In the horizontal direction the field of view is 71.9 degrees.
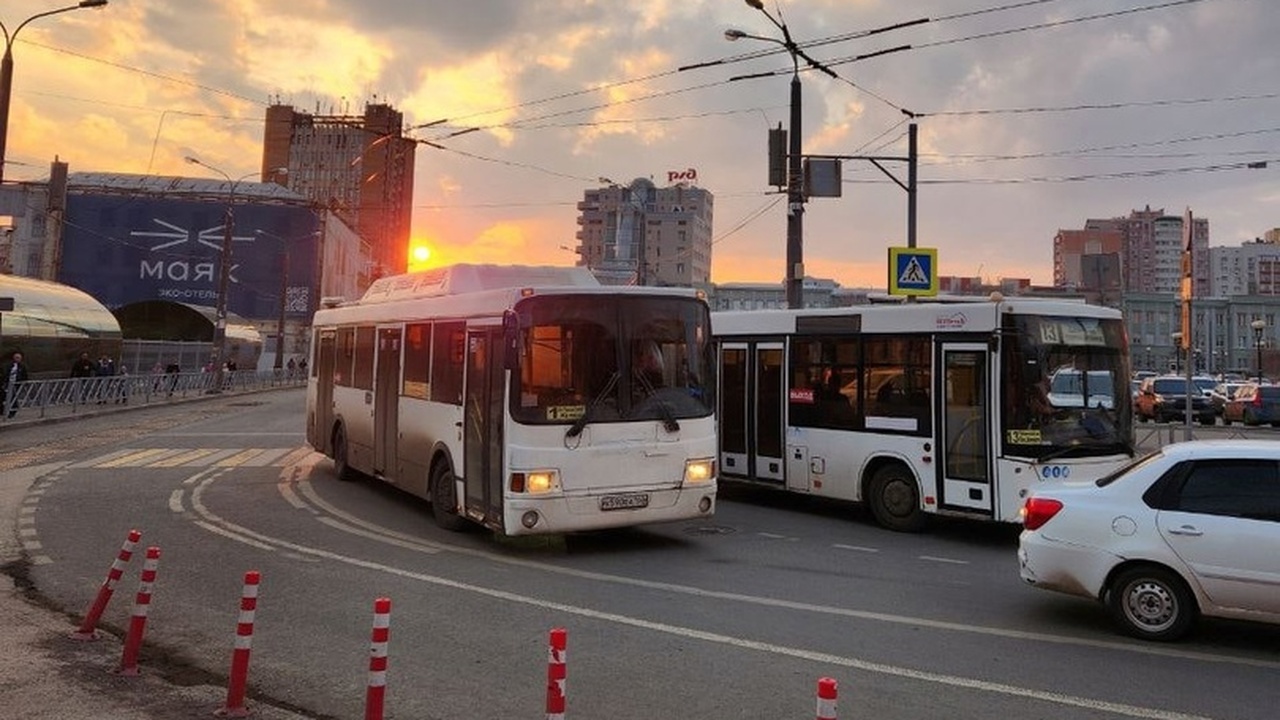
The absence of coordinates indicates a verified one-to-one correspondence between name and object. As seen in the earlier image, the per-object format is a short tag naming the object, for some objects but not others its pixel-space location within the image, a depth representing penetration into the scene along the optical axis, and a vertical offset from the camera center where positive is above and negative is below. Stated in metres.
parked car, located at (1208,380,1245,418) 34.83 +0.27
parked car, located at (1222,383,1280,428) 30.83 -0.02
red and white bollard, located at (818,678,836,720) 3.33 -1.15
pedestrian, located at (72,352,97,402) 30.02 +0.23
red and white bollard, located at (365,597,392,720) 4.30 -1.41
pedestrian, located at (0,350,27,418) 25.27 -0.22
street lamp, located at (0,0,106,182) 20.95 +7.09
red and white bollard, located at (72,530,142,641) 6.35 -1.56
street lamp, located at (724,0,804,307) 17.94 +3.90
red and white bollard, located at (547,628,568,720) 3.92 -1.29
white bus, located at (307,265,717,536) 9.32 -0.20
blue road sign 19.89 +2.91
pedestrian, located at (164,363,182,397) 38.59 +0.32
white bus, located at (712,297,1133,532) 10.31 -0.07
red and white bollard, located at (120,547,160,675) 5.74 -1.61
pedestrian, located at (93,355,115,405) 32.25 +0.28
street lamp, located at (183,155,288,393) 42.47 +2.99
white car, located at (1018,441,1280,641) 6.40 -1.03
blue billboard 80.12 +11.97
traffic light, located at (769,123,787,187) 18.12 +4.85
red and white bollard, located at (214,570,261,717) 4.98 -1.54
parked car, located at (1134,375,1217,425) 32.69 +0.01
